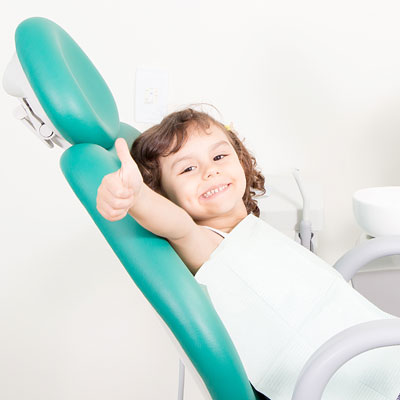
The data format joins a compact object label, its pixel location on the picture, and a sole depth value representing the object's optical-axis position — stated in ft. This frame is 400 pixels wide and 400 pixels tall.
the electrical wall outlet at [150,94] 5.69
